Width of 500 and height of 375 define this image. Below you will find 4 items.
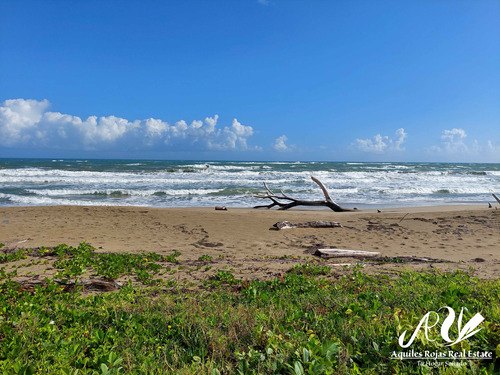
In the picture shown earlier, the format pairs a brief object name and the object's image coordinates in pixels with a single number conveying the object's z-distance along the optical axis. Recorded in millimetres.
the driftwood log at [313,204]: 14758
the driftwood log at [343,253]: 6750
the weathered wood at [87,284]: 4520
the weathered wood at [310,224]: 10299
